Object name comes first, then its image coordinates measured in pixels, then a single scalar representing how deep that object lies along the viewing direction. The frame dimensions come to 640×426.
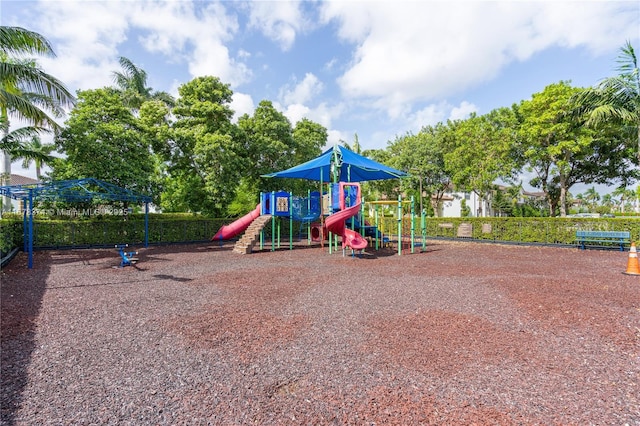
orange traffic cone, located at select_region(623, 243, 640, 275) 8.62
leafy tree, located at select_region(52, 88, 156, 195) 14.34
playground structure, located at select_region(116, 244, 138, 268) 10.19
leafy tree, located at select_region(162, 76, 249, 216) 18.00
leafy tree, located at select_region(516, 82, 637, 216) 20.27
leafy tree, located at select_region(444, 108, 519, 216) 23.00
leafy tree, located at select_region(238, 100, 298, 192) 20.75
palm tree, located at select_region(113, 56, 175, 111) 27.15
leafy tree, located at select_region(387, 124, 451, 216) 29.69
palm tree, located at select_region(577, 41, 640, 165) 14.77
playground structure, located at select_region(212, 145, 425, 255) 12.48
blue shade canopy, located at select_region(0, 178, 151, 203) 10.29
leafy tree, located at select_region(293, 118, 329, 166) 24.00
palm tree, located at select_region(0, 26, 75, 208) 9.77
